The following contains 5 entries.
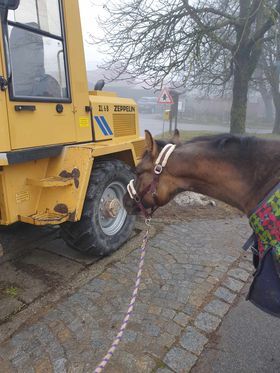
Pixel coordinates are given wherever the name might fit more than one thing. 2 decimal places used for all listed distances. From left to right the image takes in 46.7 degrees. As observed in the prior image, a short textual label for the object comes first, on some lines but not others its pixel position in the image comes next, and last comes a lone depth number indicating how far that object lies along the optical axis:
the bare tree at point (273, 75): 17.15
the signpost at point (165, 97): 14.34
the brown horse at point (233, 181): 1.77
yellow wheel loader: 2.80
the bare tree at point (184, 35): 8.43
